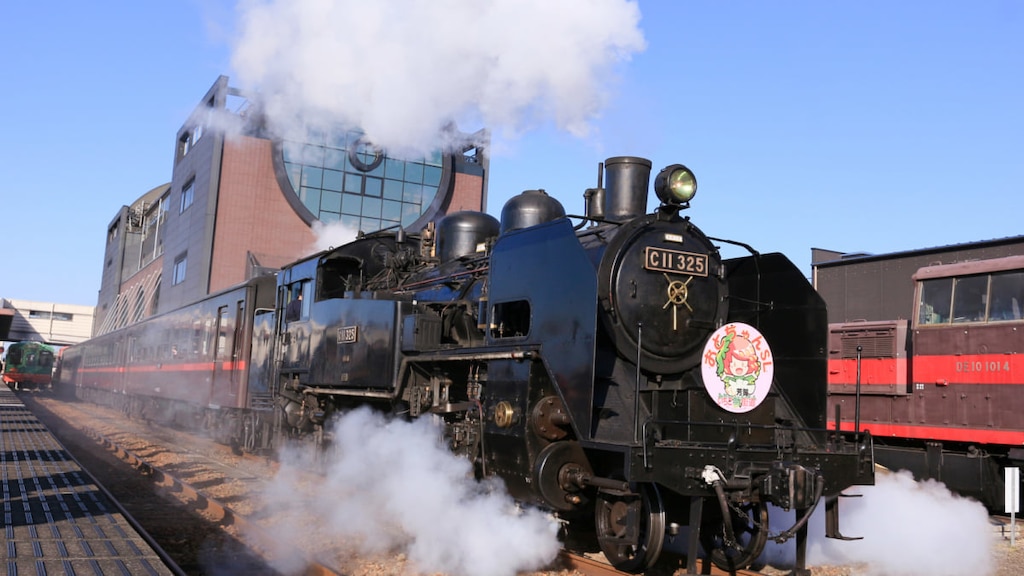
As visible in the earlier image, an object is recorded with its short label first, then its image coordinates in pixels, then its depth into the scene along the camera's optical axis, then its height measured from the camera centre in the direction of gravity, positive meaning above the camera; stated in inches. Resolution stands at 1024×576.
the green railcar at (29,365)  1868.8 -25.3
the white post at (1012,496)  343.9 -33.9
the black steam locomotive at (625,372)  228.8 +6.0
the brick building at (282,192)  1455.5 +331.0
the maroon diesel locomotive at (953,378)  414.6 +18.1
